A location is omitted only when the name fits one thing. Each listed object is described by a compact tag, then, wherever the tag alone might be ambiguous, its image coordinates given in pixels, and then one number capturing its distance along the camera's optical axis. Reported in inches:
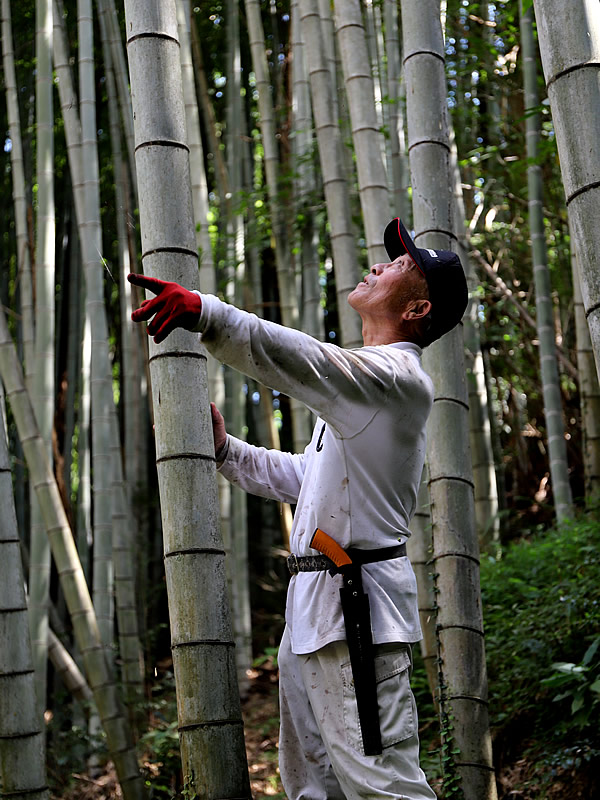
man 62.1
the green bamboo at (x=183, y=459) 71.6
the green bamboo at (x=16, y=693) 104.7
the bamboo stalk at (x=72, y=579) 134.4
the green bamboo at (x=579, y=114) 67.8
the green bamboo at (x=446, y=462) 97.4
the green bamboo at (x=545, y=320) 196.2
